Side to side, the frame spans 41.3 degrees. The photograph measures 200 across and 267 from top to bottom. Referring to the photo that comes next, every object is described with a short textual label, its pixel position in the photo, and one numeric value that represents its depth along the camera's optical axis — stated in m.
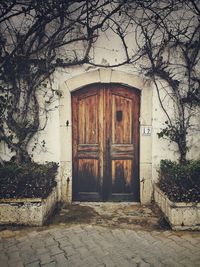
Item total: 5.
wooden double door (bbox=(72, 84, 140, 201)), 5.80
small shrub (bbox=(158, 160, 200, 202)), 4.59
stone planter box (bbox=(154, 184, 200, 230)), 4.53
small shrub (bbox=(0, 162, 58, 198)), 4.82
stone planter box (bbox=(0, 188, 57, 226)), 4.73
